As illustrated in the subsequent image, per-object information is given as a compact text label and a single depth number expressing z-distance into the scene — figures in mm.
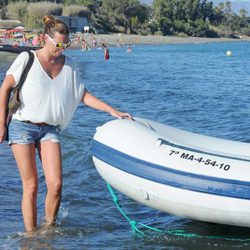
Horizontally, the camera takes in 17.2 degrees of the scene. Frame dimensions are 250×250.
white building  100081
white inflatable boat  5427
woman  5194
